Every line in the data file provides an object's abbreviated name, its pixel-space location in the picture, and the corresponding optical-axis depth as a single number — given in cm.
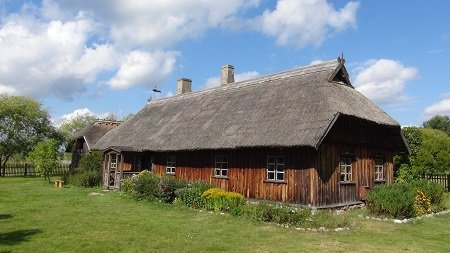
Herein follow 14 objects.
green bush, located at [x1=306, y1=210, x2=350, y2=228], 1316
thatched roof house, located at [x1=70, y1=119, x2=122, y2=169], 3713
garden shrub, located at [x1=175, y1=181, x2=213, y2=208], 1705
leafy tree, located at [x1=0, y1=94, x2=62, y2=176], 3994
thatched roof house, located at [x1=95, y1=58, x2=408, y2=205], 1666
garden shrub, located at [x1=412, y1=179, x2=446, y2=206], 1775
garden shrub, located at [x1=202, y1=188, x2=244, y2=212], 1562
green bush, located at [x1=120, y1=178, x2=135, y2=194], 2081
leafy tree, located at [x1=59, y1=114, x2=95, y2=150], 7644
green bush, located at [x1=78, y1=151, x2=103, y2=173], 2858
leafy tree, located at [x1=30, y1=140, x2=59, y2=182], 2803
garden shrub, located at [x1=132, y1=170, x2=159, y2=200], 1878
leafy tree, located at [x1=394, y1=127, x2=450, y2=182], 2506
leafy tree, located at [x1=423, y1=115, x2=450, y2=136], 7175
